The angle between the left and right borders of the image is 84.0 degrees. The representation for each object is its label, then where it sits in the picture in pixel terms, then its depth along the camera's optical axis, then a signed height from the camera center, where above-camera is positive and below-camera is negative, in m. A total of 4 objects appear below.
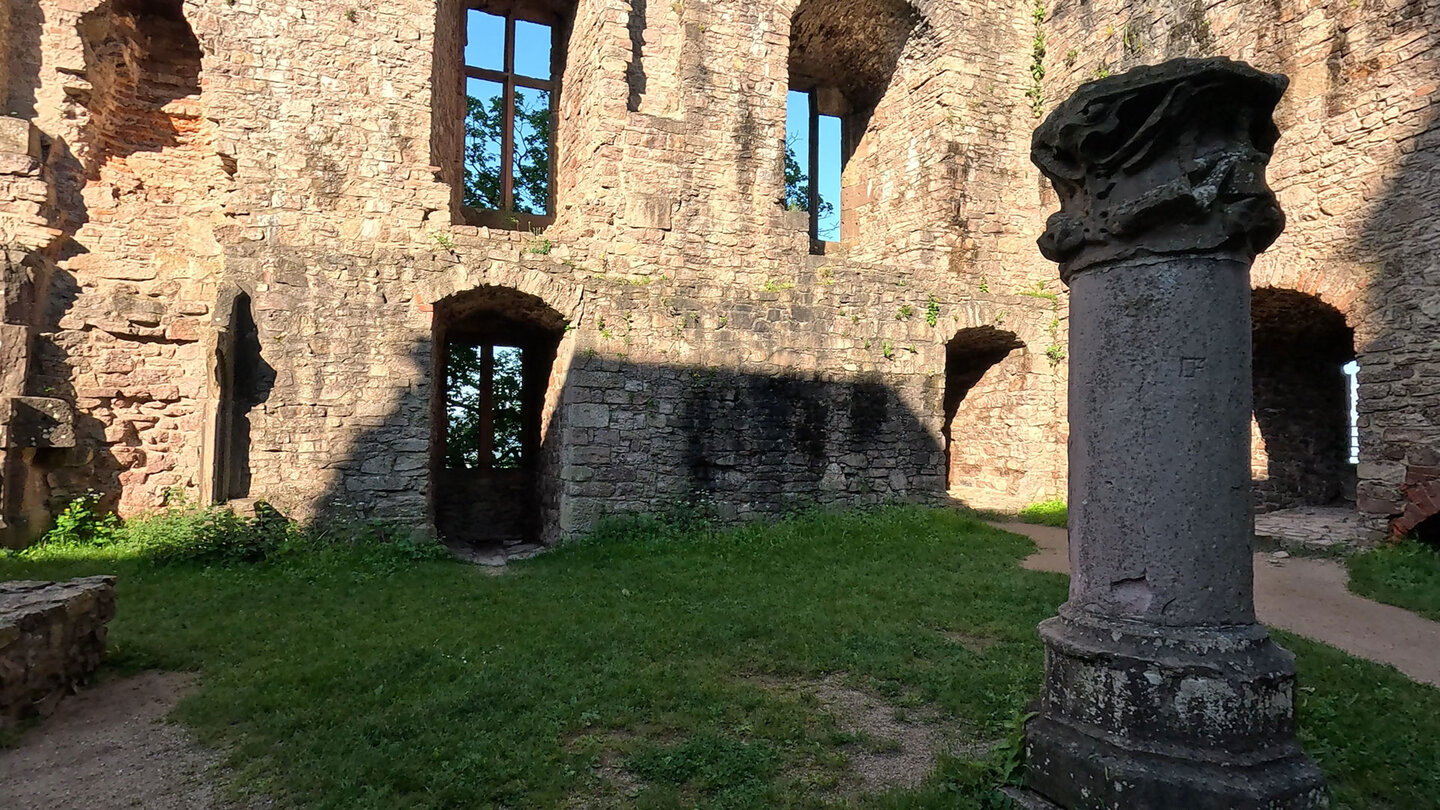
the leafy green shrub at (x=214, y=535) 7.42 -1.22
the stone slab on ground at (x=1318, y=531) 8.32 -1.26
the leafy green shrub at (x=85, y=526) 7.74 -1.19
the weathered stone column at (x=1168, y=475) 2.57 -0.19
